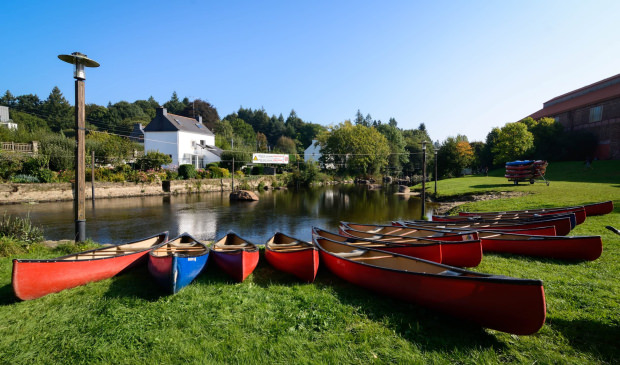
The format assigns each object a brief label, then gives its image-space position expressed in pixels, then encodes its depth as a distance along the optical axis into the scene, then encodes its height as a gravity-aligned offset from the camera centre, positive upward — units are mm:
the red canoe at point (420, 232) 7575 -1658
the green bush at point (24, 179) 23828 -167
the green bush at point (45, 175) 25000 +156
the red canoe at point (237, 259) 6098 -1817
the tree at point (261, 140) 83862 +10821
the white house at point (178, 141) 43156 +5339
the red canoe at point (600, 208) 11555 -1267
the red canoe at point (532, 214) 10250 -1407
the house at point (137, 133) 53822 +8493
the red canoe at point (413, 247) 6387 -1629
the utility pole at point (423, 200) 15891 -1330
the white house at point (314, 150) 72612 +6641
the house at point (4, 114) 48381 +10489
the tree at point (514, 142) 43312 +5025
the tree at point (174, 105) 91600 +23027
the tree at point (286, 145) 74688 +8435
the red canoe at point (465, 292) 3498 -1622
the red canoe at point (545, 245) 6574 -1679
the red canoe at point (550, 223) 8547 -1429
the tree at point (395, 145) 61003 +7005
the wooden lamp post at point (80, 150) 8156 +760
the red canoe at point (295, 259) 5996 -1815
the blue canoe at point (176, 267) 5348 -1767
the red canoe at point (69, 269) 5077 -1788
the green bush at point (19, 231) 8266 -1523
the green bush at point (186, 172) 35281 +545
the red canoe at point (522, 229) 8094 -1583
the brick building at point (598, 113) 39438 +9544
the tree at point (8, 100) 66362 +17674
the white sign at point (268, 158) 45472 +2940
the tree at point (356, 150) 55312 +5091
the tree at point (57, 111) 63469 +14869
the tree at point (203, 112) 74812 +16807
